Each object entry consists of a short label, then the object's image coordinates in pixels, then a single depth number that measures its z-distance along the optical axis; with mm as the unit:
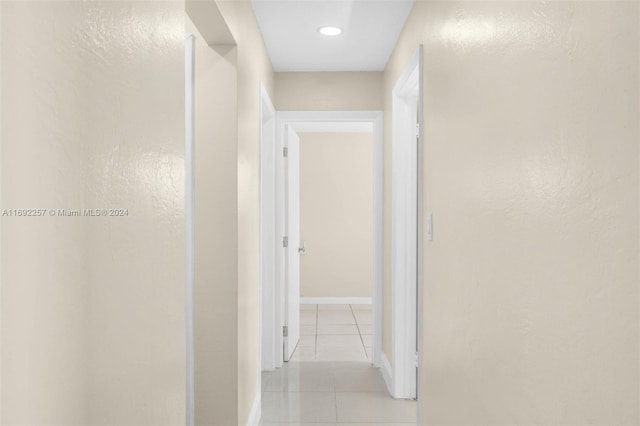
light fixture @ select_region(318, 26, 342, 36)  3150
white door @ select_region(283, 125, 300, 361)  4258
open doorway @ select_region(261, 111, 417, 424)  3383
